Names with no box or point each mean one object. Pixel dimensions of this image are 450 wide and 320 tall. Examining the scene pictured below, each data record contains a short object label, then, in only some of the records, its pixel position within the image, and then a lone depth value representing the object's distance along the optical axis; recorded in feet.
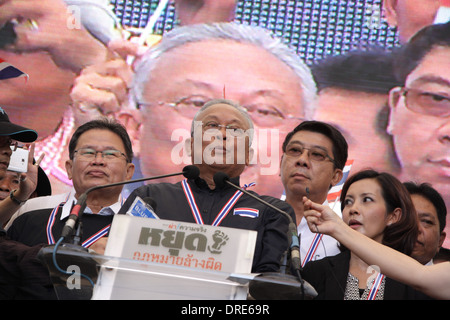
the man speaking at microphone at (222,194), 15.29
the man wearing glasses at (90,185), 17.67
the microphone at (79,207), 11.99
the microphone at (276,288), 10.39
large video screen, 28.58
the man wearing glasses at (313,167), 19.57
